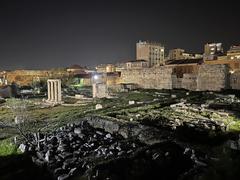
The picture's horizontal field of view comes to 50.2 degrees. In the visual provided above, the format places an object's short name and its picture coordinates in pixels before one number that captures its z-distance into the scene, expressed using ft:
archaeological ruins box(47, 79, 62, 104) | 126.15
